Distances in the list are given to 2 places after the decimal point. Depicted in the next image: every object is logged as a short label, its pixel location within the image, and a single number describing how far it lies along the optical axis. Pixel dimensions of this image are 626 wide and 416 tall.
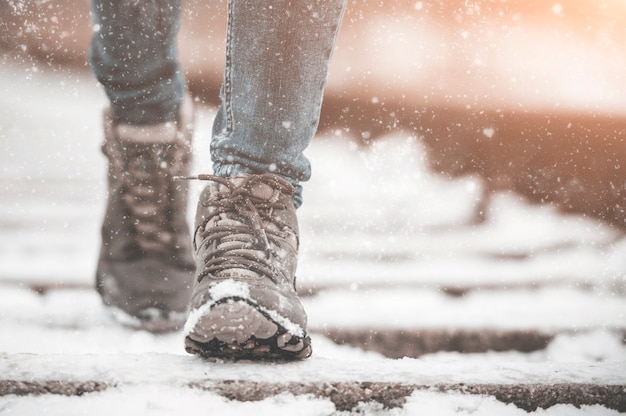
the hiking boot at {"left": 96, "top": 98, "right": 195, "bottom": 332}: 2.43
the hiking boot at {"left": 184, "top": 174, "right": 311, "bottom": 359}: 2.11
